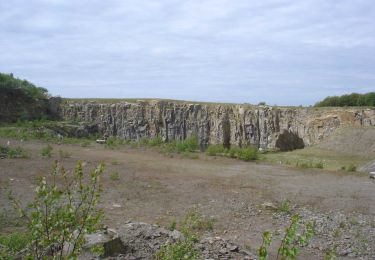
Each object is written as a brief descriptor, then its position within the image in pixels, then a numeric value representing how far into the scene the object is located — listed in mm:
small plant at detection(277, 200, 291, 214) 10164
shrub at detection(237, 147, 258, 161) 19812
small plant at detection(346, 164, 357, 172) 17491
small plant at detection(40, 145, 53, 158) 16406
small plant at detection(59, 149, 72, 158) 16656
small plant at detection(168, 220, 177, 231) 7904
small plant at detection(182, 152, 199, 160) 19209
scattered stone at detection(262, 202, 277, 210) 10422
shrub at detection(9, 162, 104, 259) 2842
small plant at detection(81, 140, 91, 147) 21344
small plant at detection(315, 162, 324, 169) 18206
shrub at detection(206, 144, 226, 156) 20906
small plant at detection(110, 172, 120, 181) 12969
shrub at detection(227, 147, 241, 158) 20516
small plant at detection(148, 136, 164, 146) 22800
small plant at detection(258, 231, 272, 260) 2627
